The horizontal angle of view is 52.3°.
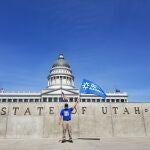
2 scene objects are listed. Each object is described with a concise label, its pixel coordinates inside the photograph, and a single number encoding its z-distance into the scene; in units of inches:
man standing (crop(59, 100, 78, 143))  240.8
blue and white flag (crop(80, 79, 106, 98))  332.1
